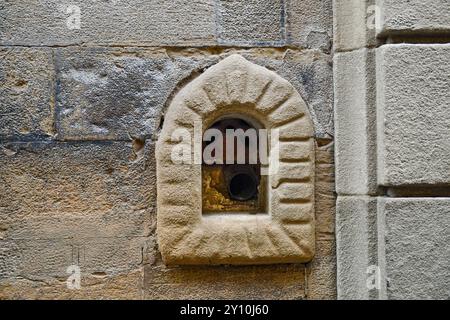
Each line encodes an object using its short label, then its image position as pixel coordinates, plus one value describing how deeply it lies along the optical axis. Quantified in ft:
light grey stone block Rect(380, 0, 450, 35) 8.08
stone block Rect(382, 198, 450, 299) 7.98
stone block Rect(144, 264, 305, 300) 8.52
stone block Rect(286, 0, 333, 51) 8.80
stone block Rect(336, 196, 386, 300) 8.30
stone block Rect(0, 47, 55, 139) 8.42
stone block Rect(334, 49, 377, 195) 8.34
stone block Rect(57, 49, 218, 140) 8.50
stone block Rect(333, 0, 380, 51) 8.34
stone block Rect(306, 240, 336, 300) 8.73
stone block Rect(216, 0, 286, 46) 8.72
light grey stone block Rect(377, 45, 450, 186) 8.01
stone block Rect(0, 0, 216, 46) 8.48
